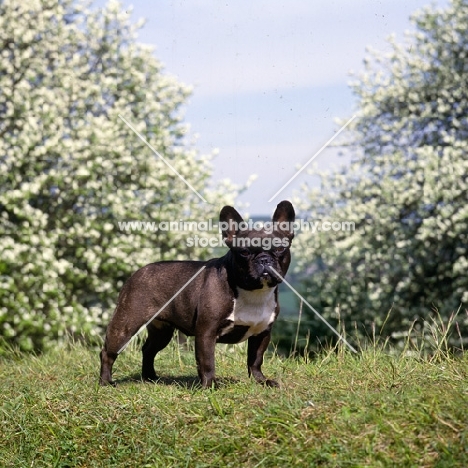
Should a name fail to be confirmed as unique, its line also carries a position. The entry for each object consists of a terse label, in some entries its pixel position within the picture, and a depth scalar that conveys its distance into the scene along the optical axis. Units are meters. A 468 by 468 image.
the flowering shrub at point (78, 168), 11.96
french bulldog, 6.41
